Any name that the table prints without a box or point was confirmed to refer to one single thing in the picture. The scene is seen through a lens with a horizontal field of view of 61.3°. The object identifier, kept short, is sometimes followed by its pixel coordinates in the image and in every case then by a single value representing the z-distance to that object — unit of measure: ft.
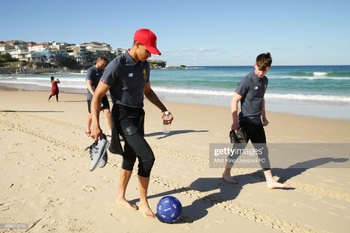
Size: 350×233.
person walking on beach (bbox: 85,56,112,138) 21.94
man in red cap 10.14
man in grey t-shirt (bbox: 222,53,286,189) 13.76
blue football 10.86
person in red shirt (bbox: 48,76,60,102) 52.70
